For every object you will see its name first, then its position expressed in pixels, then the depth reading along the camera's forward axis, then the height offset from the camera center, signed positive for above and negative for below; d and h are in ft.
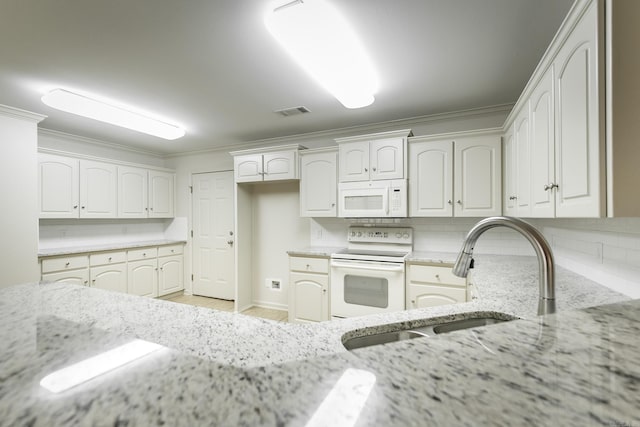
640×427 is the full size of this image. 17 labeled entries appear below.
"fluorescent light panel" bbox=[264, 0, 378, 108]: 4.41 +3.21
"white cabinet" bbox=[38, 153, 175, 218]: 10.35 +1.06
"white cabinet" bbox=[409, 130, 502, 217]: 8.37 +1.18
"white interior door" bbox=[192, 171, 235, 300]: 13.70 -1.15
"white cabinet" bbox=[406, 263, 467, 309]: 7.94 -2.22
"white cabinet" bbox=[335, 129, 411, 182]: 9.25 +1.96
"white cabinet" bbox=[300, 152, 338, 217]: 10.38 +1.09
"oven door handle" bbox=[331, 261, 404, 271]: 8.50 -1.73
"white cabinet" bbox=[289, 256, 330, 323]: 9.80 -2.80
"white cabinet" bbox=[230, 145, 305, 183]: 10.87 +2.02
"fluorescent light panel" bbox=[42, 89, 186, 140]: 7.23 +3.00
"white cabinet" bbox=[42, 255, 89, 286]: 9.56 -2.03
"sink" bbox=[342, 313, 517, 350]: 2.64 -1.28
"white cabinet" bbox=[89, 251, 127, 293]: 10.86 -2.33
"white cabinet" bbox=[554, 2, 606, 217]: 3.17 +1.13
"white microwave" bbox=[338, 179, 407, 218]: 9.19 +0.47
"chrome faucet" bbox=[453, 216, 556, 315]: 2.99 -0.50
